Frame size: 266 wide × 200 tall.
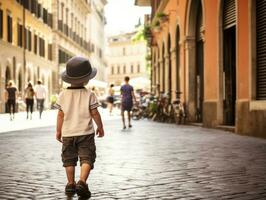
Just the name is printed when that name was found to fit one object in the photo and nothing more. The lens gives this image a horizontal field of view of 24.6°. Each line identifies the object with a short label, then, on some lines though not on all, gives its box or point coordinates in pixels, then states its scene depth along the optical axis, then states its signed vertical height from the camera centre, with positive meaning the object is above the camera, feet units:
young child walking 18.35 -0.35
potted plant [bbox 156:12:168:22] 88.54 +13.02
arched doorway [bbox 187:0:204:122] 65.92 +5.15
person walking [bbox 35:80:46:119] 87.76 +1.92
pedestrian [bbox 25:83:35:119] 83.51 +1.56
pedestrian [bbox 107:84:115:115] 112.76 +1.55
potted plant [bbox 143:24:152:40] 112.98 +13.61
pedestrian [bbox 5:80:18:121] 81.00 +1.37
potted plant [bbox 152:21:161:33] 98.23 +12.95
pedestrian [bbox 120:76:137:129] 59.62 +0.82
